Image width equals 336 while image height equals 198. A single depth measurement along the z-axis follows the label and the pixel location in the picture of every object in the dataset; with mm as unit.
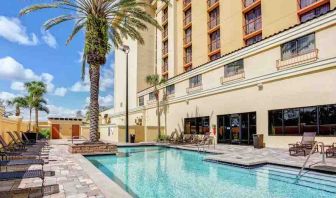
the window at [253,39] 25891
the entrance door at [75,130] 43812
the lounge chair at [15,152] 10805
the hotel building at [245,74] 15438
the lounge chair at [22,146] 13740
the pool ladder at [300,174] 9414
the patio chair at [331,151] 12516
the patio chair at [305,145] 13688
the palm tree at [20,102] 46062
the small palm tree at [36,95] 40438
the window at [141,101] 38375
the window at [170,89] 30312
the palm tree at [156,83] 31119
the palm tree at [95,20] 16500
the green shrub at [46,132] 40719
